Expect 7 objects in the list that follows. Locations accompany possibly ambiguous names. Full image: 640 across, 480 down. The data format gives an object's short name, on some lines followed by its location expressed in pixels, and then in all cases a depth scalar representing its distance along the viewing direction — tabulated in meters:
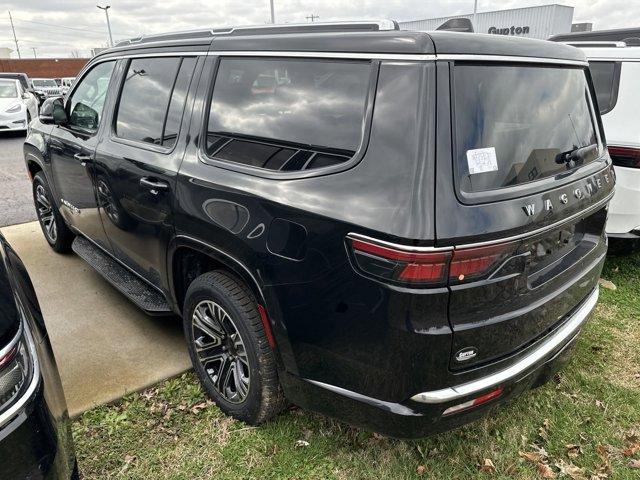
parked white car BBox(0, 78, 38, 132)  12.91
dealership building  29.05
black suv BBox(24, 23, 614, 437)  1.74
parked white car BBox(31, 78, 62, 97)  32.25
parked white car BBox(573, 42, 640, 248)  4.01
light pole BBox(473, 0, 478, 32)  30.75
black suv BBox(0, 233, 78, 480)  1.46
